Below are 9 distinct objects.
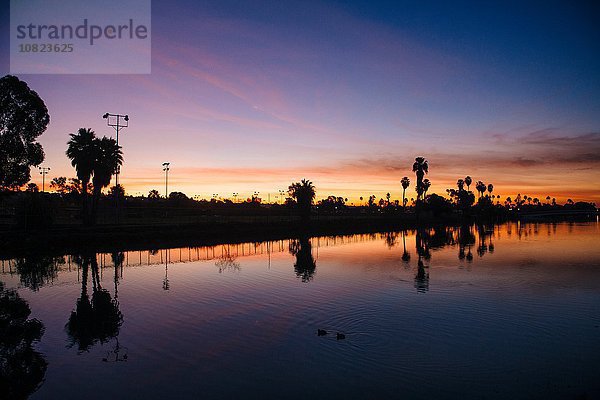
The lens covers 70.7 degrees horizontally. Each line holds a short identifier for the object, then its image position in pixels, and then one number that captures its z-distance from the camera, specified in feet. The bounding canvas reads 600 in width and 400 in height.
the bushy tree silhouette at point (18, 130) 124.67
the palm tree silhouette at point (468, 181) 641.81
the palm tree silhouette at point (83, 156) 185.06
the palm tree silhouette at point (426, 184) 517.55
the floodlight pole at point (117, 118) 189.58
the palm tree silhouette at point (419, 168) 421.18
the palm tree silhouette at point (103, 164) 189.06
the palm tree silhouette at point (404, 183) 541.34
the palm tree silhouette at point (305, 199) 299.38
